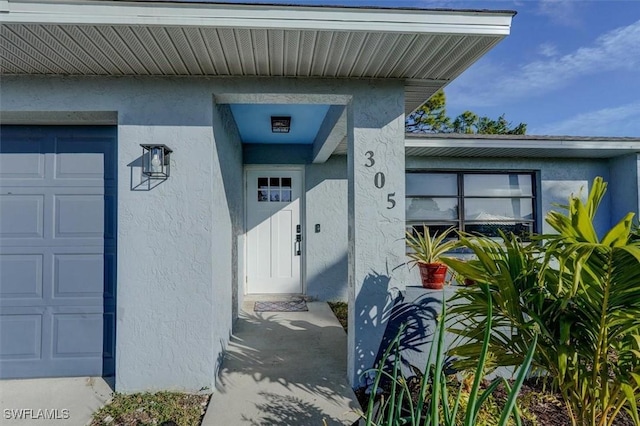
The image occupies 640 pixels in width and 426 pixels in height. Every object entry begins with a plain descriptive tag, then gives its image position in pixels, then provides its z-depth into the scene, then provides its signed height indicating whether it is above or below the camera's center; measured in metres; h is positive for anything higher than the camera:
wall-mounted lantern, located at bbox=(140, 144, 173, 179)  2.87 +0.55
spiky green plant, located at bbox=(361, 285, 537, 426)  0.92 -0.52
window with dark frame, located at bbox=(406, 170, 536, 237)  5.98 +0.36
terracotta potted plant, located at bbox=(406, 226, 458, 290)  3.09 -0.37
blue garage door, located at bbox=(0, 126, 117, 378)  3.13 -0.23
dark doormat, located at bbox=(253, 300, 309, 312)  5.42 -1.36
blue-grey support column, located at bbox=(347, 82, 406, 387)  3.05 +0.10
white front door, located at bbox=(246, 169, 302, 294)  6.09 -0.13
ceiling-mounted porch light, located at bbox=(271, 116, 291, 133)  4.43 +1.35
